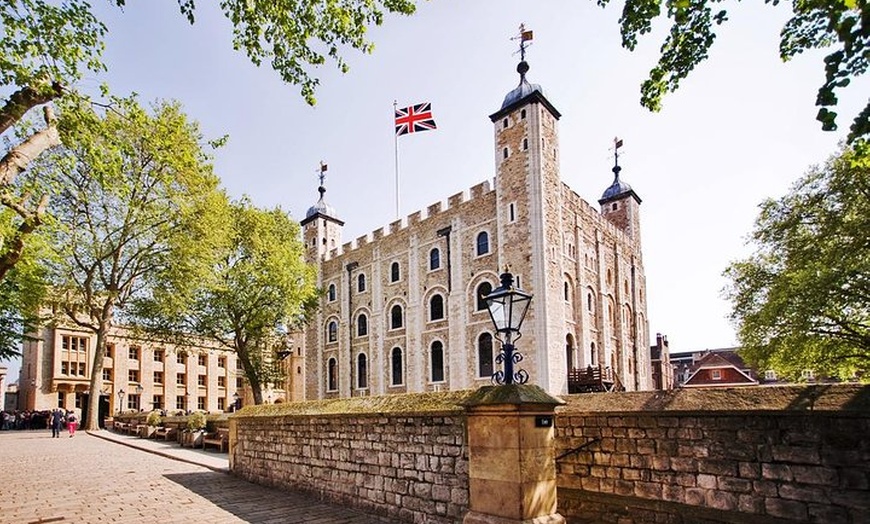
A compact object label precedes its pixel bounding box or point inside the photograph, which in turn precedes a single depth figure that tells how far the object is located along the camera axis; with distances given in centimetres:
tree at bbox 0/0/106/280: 739
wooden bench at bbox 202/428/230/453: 1767
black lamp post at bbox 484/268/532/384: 639
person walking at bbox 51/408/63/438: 2356
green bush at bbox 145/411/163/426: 2455
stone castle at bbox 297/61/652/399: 2567
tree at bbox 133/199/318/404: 2523
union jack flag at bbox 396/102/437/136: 2730
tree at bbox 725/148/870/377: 1628
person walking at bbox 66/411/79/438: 2450
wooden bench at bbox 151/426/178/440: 2194
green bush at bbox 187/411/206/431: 2045
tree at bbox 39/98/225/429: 2297
